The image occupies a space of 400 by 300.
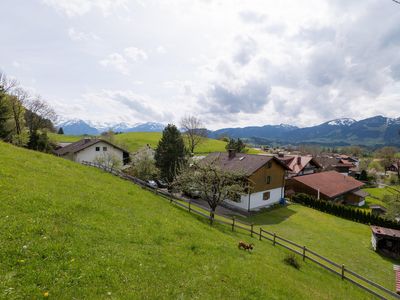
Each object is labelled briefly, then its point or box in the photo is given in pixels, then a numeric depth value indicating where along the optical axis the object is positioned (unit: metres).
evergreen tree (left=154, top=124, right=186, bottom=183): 42.03
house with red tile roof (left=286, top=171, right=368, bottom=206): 50.97
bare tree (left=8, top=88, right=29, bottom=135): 49.75
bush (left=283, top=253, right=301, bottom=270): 16.36
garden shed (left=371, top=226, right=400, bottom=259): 27.78
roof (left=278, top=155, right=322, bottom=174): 67.19
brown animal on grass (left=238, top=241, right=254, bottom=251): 15.23
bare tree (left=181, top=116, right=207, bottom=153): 81.69
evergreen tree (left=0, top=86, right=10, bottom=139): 41.80
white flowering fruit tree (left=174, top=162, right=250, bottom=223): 24.42
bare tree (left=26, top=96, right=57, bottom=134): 57.53
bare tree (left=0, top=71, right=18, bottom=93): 45.16
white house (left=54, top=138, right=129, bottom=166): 52.42
